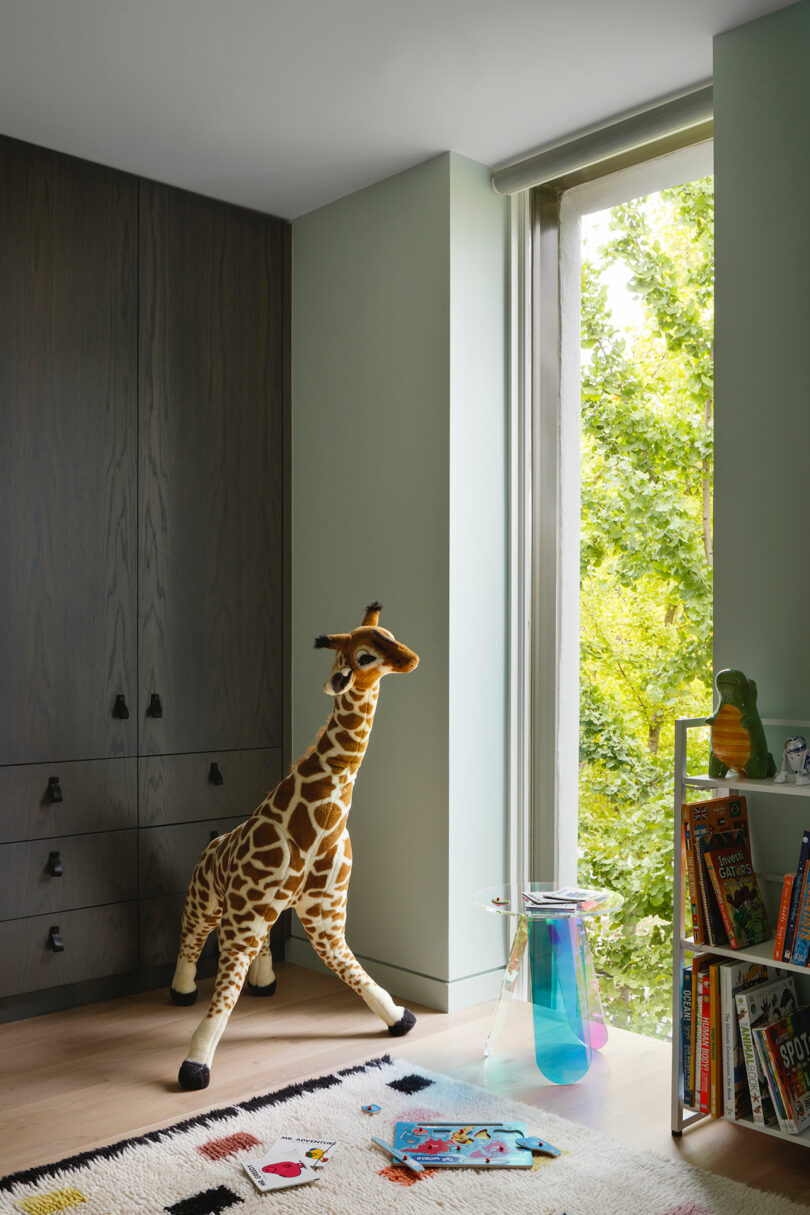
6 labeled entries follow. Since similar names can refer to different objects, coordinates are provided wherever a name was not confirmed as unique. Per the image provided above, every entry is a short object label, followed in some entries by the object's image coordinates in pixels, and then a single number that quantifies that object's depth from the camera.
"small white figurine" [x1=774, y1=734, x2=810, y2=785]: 2.09
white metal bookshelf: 2.13
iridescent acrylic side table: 2.54
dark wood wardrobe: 2.96
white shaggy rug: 1.94
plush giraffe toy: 2.63
